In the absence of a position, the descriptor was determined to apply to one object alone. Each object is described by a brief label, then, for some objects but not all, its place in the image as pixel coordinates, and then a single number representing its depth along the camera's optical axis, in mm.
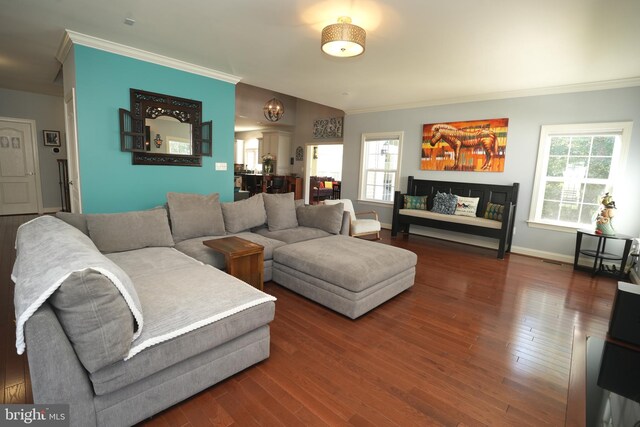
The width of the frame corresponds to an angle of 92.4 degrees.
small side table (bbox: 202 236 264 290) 2760
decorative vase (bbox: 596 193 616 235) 3998
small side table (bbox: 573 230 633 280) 3894
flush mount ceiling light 2590
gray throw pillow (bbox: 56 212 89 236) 2658
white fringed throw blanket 1208
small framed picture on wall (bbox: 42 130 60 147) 6656
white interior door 6242
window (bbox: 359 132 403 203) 6469
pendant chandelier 6336
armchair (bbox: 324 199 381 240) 4946
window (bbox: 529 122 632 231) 4254
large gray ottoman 2629
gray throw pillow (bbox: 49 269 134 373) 1251
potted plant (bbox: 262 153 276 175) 9398
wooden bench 4793
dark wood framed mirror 3893
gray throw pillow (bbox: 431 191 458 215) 5445
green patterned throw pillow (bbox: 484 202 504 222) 4941
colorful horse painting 5160
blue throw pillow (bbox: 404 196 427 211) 5898
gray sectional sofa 1256
